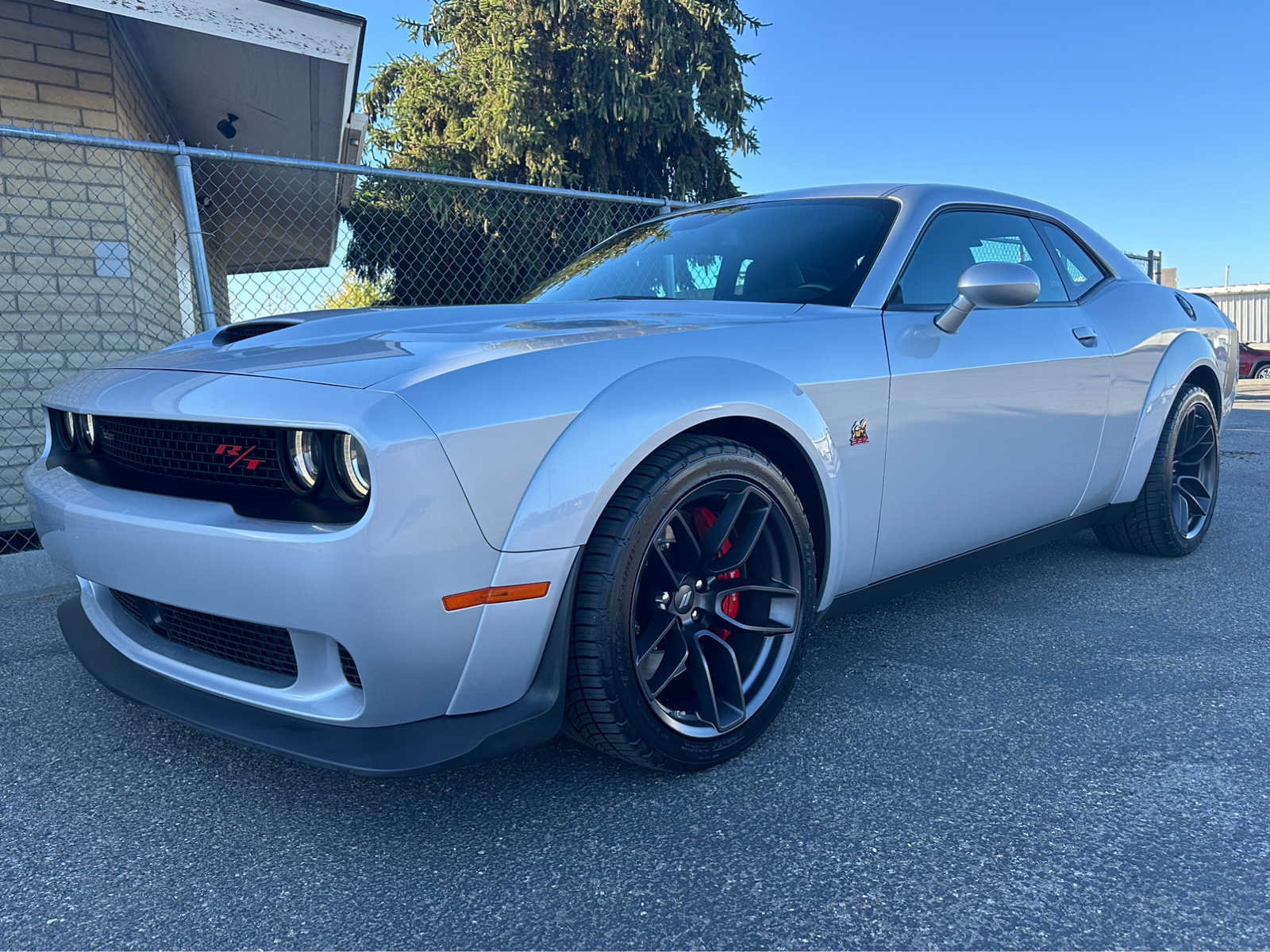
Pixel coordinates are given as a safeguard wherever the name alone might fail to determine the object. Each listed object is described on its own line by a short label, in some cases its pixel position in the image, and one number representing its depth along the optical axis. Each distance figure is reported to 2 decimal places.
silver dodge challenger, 1.63
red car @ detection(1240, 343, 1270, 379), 23.19
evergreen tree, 16.14
